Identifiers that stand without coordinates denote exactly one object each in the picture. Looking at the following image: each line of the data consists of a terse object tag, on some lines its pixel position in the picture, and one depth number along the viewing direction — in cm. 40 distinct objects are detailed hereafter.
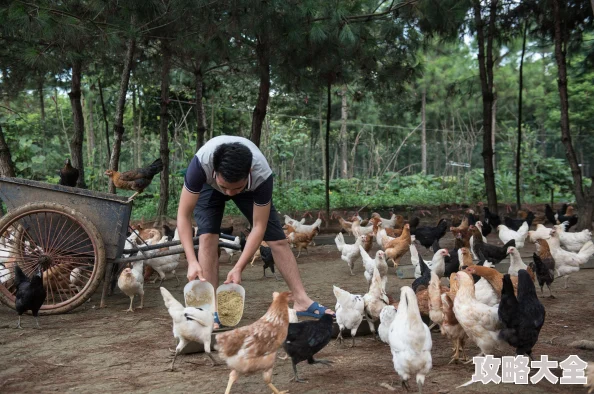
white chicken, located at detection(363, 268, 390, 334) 466
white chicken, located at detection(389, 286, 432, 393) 329
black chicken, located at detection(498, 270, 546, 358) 372
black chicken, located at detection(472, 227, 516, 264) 767
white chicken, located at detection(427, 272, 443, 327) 451
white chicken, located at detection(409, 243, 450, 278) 664
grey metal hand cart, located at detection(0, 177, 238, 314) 545
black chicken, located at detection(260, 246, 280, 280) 784
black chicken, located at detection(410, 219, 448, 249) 990
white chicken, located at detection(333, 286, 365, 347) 449
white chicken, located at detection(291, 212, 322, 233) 1045
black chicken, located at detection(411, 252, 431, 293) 538
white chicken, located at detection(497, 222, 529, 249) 970
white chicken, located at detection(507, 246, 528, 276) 659
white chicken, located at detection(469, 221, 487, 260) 877
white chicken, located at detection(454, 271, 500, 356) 389
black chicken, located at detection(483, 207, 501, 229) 1175
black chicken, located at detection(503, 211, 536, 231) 1100
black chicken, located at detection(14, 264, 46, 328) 504
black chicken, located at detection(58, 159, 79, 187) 714
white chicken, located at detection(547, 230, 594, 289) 707
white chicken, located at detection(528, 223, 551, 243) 970
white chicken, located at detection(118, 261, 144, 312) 577
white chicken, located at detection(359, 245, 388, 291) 668
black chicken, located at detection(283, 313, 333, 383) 363
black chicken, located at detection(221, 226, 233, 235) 985
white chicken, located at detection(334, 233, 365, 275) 809
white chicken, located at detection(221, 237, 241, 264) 906
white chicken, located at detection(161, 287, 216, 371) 380
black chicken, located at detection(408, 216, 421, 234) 1175
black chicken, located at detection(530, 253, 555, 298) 641
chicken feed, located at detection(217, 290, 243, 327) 438
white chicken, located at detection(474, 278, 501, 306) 471
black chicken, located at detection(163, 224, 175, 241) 944
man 358
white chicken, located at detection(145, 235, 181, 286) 701
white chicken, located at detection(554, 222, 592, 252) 864
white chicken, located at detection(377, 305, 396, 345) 417
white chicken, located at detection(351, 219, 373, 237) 1058
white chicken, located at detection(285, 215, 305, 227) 1097
